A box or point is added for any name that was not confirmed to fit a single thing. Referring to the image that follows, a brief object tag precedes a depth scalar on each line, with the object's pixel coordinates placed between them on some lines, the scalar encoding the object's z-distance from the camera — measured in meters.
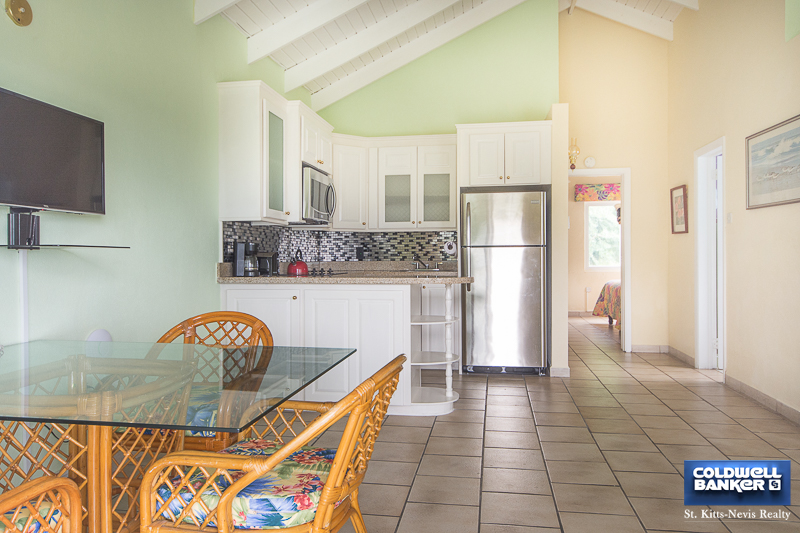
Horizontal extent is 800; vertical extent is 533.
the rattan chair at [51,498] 1.03
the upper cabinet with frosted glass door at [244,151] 3.59
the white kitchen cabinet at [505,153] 4.74
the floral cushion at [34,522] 1.25
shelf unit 3.58
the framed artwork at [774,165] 3.32
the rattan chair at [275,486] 1.25
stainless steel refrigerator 4.69
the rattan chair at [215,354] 1.70
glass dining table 1.25
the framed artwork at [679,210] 5.25
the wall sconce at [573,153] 5.69
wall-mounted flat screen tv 1.97
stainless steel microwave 4.28
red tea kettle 4.34
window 9.61
